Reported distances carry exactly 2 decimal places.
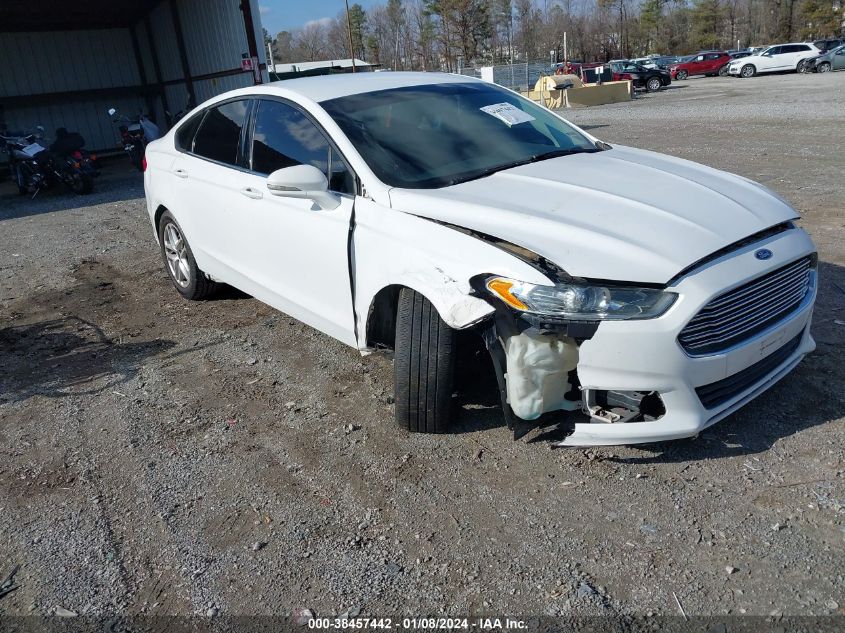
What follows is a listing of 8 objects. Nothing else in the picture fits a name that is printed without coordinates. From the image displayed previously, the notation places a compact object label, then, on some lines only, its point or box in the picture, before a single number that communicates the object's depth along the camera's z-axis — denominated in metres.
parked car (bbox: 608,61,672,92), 33.66
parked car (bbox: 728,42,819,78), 35.00
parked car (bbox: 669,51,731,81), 41.47
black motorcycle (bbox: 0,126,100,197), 13.22
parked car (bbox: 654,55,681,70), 44.77
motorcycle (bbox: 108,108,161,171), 15.55
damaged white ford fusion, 2.78
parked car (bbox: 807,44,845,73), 33.53
